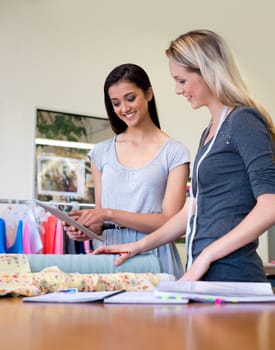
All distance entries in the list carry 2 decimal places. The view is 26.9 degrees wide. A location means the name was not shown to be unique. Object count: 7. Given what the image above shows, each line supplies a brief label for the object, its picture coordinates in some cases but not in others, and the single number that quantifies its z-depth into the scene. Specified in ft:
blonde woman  3.74
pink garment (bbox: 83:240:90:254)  10.97
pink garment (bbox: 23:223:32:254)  10.64
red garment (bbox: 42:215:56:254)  11.09
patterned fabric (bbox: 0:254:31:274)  3.96
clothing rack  11.53
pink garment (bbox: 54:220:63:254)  11.03
